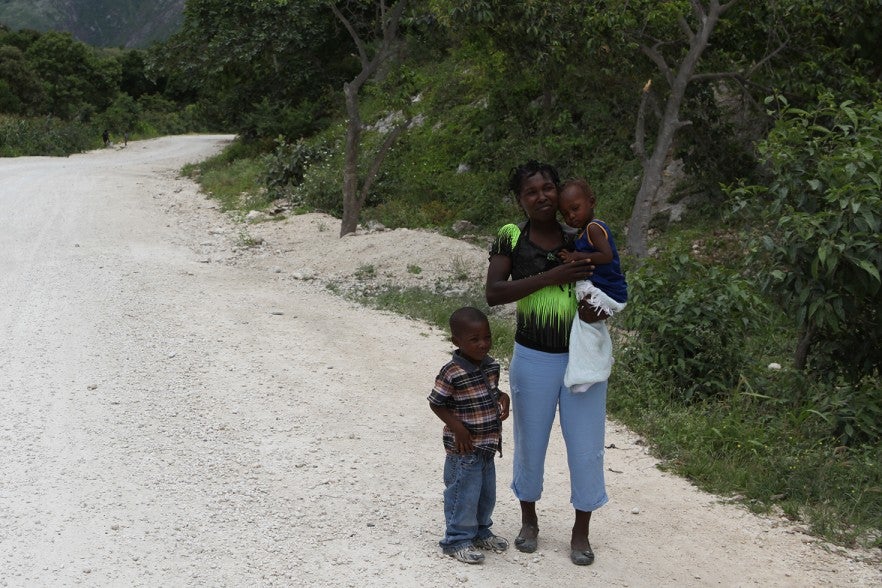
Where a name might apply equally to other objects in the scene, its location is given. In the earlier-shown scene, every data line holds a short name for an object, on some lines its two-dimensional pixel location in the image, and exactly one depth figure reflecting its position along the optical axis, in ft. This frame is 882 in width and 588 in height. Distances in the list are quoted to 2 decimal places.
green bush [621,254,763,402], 23.26
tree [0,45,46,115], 129.80
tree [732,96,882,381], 18.37
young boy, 12.98
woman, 12.96
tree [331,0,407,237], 42.86
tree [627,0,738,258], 36.32
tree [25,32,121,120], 148.25
